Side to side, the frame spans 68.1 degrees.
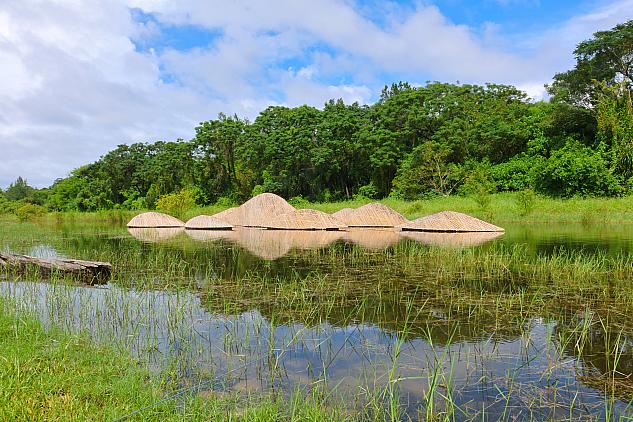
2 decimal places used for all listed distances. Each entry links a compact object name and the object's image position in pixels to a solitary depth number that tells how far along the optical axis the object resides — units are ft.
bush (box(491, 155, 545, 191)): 101.58
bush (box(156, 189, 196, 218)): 106.93
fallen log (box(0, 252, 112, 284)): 27.48
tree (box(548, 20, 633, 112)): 92.02
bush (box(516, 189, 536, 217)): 76.54
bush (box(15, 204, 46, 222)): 107.82
